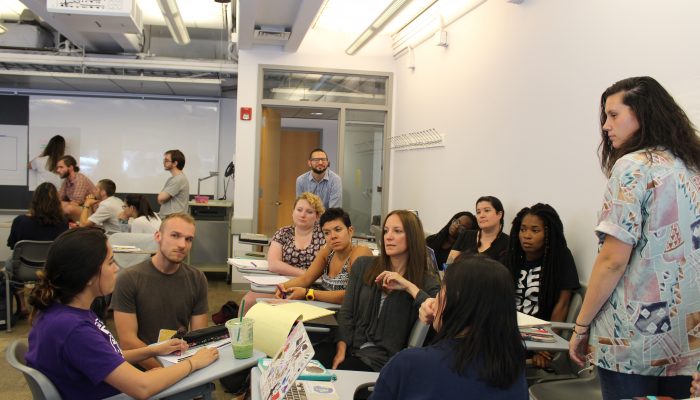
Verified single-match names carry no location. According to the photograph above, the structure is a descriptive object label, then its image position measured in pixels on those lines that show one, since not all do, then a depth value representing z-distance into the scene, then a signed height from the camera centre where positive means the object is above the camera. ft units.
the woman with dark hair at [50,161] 25.35 +0.36
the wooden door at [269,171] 22.89 +0.26
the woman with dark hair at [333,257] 11.15 -1.64
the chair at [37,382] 5.30 -2.08
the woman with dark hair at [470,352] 4.41 -1.38
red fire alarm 21.74 +2.52
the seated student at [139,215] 16.62 -1.40
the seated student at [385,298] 8.28 -1.85
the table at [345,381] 5.72 -2.25
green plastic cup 6.57 -1.96
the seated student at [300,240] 12.98 -1.50
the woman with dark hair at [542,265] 10.32 -1.51
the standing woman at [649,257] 5.21 -0.63
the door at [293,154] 34.27 +1.56
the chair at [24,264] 15.51 -2.76
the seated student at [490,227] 12.56 -0.97
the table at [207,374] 5.90 -2.27
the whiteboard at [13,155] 26.45 +0.61
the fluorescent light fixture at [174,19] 15.99 +5.02
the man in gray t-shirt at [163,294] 8.04 -1.84
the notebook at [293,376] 4.63 -1.81
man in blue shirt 18.76 -0.19
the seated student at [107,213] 17.71 -1.38
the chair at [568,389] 7.83 -2.94
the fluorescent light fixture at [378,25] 14.28 +4.68
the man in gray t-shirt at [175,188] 20.33 -0.54
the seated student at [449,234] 14.75 -1.41
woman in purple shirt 5.55 -1.69
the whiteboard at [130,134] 26.61 +1.84
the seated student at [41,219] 15.84 -1.49
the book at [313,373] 6.06 -2.18
